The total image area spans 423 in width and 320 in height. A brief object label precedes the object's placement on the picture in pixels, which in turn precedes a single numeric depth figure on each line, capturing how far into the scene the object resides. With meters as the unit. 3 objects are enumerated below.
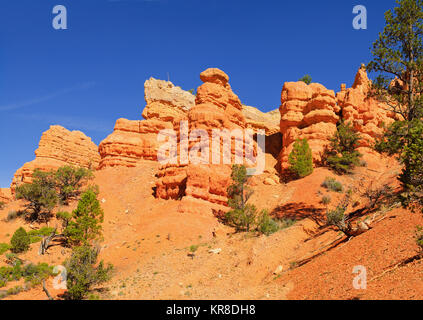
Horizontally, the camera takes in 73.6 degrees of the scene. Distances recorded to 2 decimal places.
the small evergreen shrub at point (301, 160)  38.03
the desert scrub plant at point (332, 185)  33.09
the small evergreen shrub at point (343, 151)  38.34
